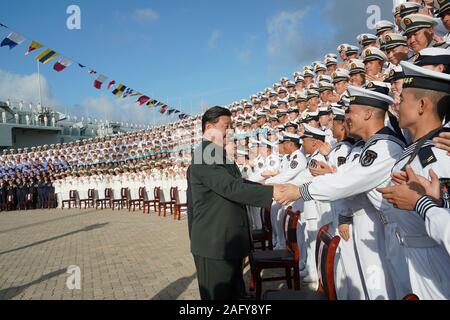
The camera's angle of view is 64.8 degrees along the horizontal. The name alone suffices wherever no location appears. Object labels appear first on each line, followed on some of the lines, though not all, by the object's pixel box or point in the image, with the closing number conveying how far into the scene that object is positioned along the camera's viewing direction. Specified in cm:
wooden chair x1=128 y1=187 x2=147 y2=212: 1521
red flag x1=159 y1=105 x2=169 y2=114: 2177
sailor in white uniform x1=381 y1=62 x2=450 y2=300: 192
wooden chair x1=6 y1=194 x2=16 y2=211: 2049
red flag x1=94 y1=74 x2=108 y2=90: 1730
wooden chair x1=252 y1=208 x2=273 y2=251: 538
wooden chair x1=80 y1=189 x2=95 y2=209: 1803
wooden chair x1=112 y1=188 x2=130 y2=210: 1638
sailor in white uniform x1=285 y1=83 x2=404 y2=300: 260
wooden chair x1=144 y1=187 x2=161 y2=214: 1408
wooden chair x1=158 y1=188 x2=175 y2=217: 1349
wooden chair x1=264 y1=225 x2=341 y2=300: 251
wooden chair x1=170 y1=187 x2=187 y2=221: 1236
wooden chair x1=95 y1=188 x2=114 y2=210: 1767
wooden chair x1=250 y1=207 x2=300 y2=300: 393
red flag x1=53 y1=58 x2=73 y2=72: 1528
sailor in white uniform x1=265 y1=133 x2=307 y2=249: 525
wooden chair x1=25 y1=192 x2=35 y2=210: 2054
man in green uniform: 267
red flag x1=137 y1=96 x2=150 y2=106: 1978
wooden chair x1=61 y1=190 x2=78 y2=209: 1872
